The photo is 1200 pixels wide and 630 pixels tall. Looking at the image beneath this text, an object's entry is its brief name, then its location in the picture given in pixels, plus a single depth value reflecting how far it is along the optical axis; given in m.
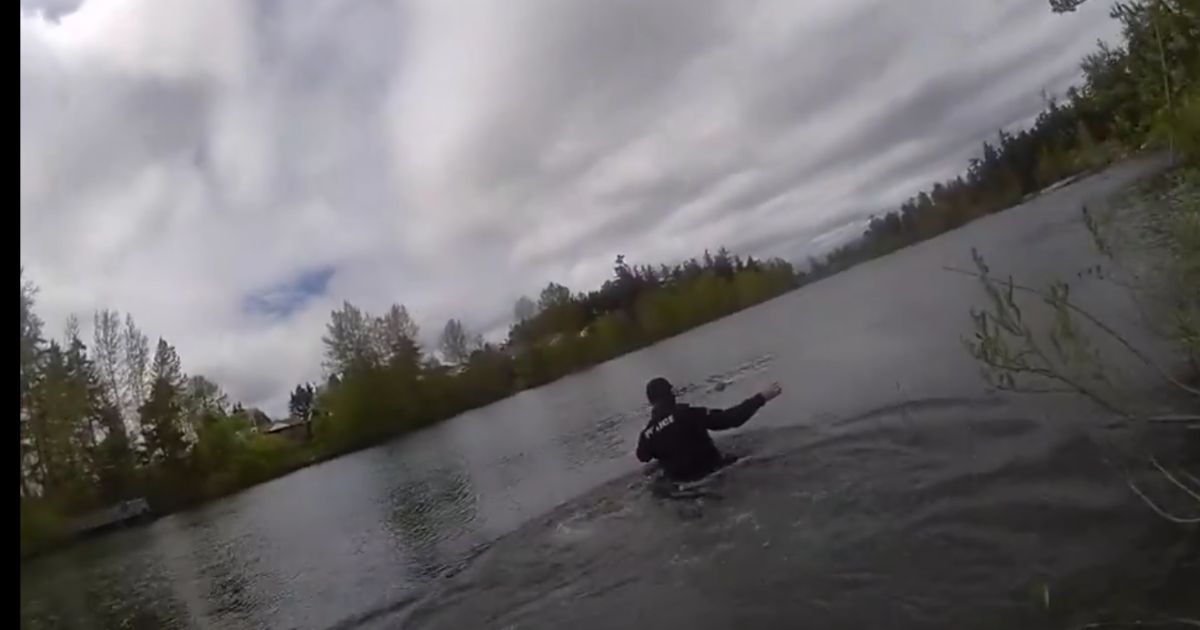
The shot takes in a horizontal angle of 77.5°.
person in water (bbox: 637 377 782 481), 8.15
